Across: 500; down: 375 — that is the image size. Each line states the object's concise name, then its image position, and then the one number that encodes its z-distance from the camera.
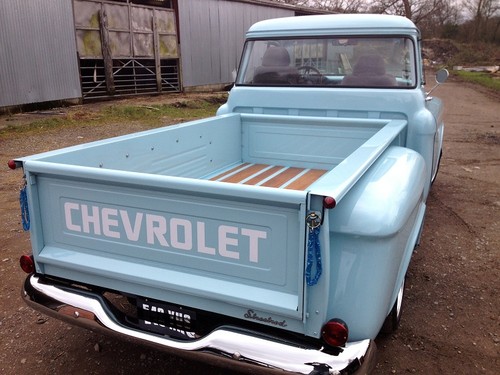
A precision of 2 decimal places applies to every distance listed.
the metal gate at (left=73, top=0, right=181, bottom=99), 13.06
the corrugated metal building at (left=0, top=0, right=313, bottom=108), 11.28
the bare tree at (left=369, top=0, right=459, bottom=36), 36.47
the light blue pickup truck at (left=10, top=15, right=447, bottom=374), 1.92
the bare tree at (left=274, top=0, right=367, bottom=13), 35.53
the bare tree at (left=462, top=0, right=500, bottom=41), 38.34
